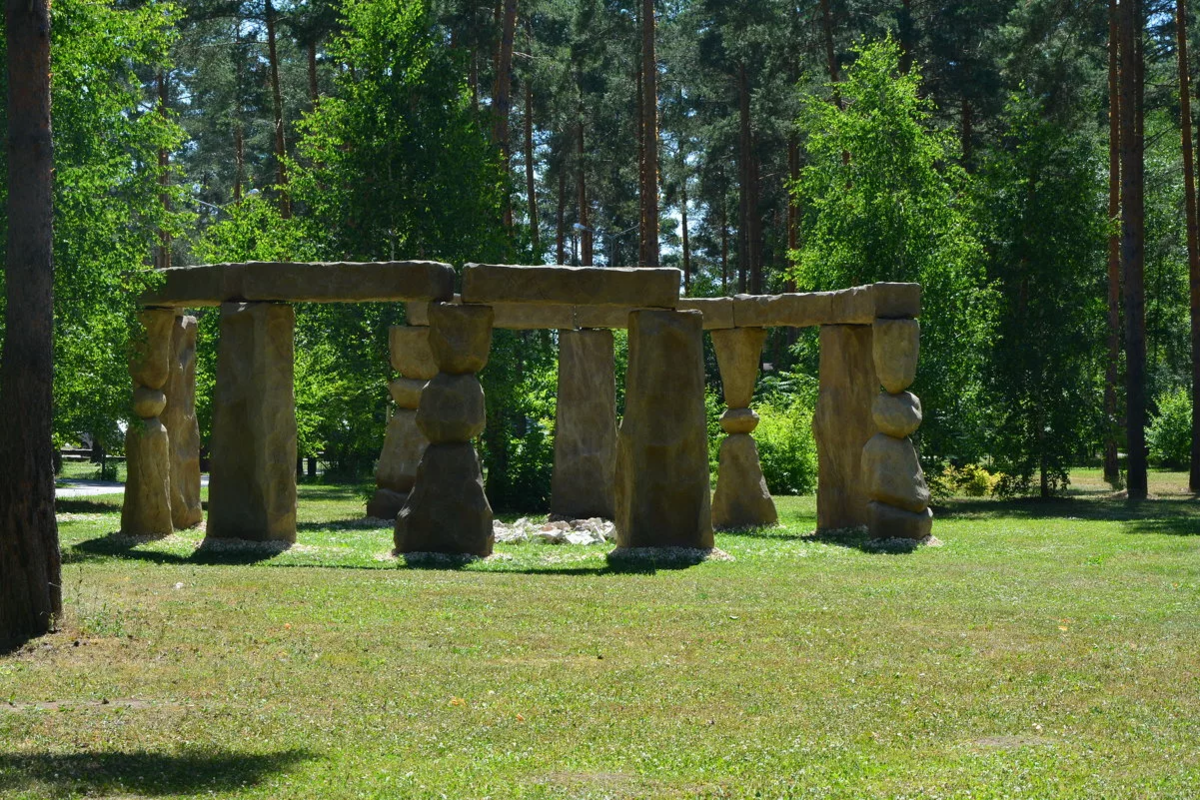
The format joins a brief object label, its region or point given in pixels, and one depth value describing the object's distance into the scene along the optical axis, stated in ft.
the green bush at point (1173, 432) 124.26
